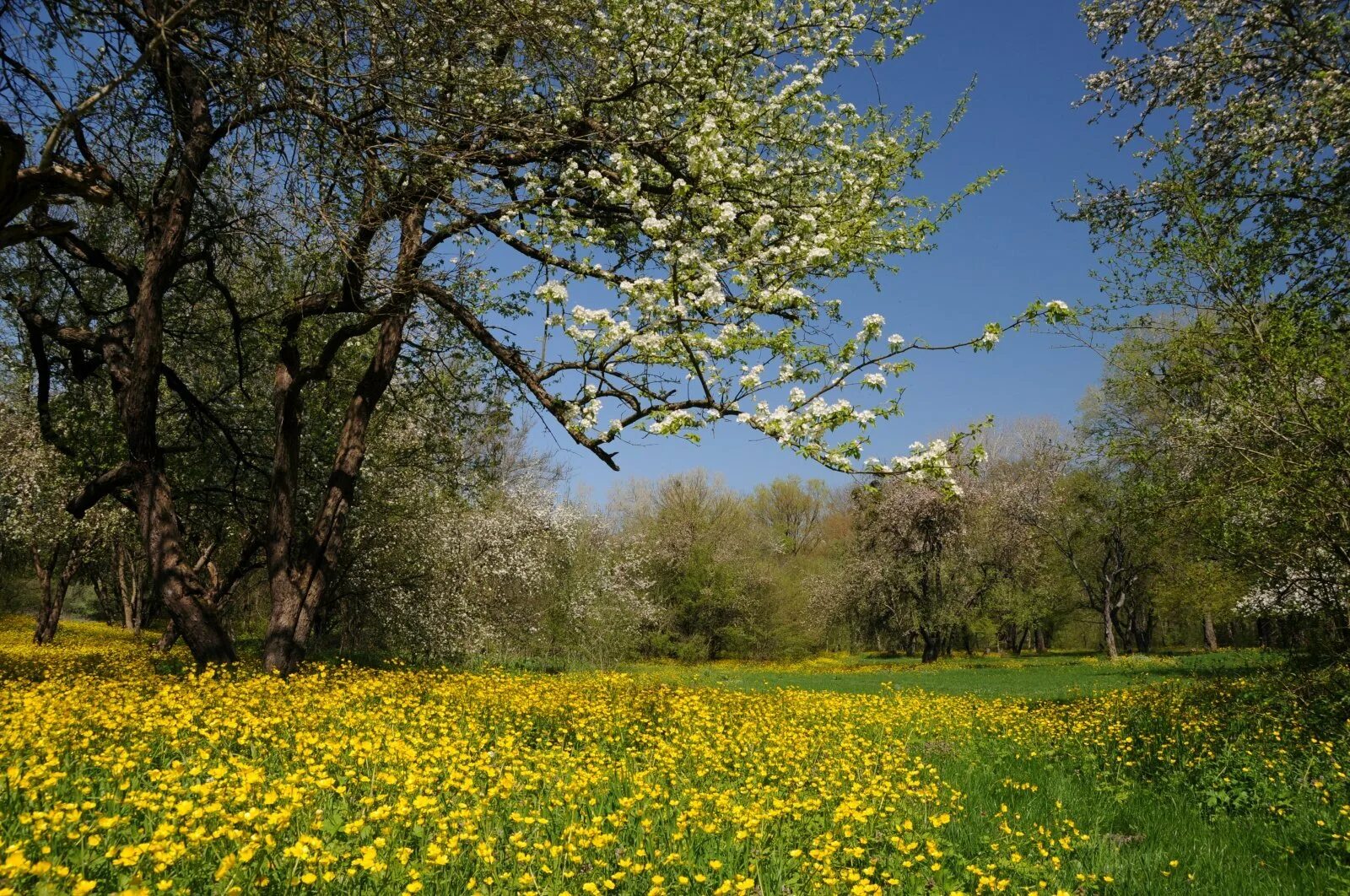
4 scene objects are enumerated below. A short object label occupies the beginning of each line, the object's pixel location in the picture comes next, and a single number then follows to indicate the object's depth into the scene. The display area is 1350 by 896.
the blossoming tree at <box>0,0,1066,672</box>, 6.66
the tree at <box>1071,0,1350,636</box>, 7.94
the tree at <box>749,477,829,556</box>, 62.34
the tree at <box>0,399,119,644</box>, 20.23
